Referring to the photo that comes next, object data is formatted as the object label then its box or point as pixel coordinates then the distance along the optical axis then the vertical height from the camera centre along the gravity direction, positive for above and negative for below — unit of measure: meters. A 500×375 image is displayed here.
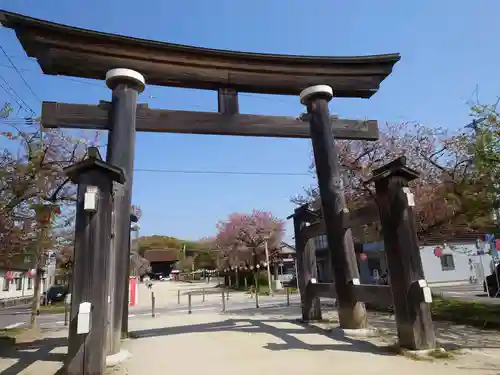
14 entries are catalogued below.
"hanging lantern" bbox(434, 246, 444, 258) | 24.05 +0.67
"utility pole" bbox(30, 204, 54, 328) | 11.60 +1.71
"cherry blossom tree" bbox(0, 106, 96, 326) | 9.88 +2.77
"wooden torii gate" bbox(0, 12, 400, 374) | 7.05 +4.11
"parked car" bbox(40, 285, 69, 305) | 29.27 -1.05
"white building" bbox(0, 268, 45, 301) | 28.83 -0.03
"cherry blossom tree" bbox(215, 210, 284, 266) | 36.88 +3.77
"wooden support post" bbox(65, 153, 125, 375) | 4.90 +0.20
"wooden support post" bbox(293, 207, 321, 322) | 9.35 -0.07
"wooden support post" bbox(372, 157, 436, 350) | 5.75 +0.13
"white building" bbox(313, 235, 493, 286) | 29.72 -0.46
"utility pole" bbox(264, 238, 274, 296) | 29.48 -0.81
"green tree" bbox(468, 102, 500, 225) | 7.94 +2.37
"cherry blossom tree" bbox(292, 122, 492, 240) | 10.39 +3.03
